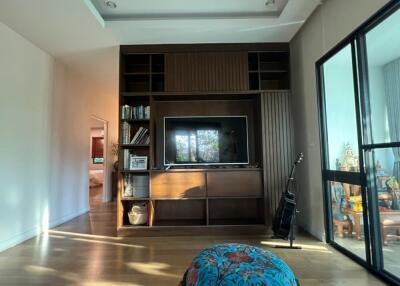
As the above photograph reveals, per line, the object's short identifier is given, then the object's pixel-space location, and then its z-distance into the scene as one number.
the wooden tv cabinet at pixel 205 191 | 3.55
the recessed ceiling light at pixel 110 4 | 2.95
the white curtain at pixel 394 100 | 2.04
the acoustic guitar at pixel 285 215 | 3.04
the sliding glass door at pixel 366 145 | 2.11
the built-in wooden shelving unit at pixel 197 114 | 3.62
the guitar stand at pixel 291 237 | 3.00
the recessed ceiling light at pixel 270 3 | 3.00
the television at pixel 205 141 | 3.87
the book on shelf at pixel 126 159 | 3.71
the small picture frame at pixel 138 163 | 3.69
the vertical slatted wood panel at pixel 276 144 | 3.61
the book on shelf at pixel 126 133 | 3.70
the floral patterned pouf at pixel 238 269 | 1.39
